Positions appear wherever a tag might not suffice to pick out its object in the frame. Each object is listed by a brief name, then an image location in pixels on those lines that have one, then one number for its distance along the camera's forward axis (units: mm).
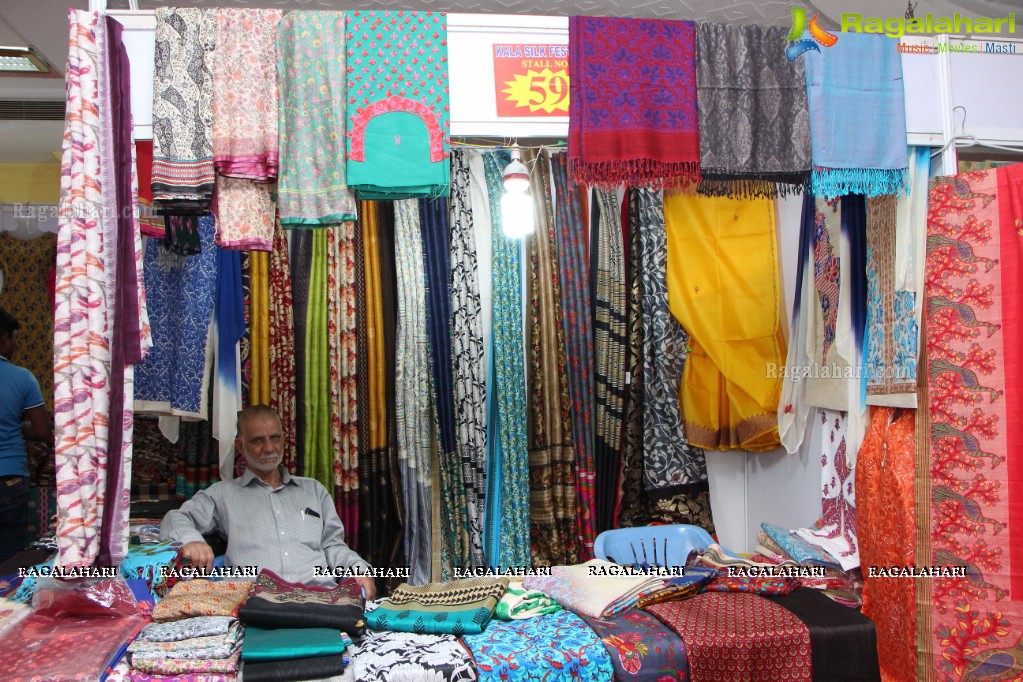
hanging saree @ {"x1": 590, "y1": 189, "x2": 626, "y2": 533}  4109
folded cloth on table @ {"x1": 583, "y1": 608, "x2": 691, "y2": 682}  2303
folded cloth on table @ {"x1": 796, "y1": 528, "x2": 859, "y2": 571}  3104
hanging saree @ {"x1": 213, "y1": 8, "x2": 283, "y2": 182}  2494
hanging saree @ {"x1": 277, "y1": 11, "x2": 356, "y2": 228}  2527
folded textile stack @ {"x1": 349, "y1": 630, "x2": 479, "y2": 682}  2129
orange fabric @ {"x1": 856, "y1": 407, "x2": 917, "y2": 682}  2695
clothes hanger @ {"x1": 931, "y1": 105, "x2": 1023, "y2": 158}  2761
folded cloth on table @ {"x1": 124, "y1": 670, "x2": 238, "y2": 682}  2064
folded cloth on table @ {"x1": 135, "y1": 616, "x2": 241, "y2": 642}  2184
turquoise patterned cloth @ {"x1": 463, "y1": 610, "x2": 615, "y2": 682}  2189
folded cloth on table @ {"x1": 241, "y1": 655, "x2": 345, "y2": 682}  2049
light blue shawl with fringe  2699
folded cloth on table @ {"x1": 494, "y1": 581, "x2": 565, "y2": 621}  2500
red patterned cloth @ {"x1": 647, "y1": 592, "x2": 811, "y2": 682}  2410
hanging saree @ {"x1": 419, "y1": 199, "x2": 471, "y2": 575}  3936
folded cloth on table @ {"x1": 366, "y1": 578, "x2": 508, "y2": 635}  2365
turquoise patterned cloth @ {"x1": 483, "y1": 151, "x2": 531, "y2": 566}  3895
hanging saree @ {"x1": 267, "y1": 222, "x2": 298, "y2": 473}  3896
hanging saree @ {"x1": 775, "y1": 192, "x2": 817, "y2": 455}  3730
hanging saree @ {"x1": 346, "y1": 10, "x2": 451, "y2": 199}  2533
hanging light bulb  3094
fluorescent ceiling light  4625
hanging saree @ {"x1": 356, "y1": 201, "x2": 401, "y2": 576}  3938
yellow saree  4062
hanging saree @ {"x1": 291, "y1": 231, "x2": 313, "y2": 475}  3914
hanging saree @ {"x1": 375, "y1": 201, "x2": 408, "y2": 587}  3945
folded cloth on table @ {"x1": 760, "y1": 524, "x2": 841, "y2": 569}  3195
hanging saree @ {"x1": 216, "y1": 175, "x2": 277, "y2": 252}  2510
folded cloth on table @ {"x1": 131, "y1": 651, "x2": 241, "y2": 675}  2088
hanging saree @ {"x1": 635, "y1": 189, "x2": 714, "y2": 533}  4141
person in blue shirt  3809
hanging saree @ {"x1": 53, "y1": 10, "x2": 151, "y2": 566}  2332
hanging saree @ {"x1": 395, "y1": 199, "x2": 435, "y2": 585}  3908
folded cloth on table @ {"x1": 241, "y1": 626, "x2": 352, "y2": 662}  2105
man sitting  3301
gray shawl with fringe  2654
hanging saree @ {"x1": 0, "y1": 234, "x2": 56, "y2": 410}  4668
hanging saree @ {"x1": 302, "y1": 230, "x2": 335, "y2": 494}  3904
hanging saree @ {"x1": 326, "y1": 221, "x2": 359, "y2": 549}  3900
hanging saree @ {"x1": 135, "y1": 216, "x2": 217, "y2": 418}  3717
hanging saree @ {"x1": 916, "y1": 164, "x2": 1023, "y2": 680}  2564
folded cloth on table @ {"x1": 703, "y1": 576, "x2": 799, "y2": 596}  2838
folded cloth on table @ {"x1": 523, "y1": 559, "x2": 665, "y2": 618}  2561
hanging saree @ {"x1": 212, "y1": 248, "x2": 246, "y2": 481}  3760
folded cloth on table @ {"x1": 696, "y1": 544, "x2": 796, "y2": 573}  2945
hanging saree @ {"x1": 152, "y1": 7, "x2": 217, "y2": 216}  2467
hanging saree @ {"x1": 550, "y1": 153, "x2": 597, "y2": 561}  4039
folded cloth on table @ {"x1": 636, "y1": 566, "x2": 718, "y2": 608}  2676
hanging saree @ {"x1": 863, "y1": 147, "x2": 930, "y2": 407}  2791
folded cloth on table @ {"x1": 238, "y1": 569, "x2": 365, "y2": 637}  2279
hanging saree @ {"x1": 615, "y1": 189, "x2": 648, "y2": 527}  4172
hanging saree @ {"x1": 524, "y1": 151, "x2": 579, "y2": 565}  3973
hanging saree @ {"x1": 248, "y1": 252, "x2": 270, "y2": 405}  3869
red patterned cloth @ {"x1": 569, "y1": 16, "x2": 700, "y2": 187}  2623
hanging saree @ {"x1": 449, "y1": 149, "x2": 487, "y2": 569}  3896
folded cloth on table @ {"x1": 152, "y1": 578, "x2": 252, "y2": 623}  2330
